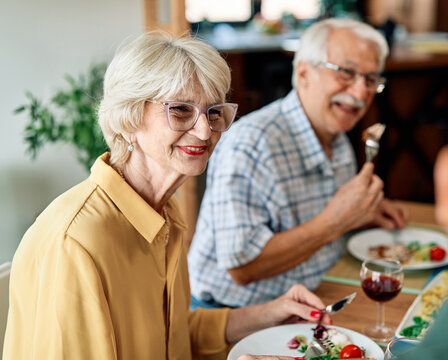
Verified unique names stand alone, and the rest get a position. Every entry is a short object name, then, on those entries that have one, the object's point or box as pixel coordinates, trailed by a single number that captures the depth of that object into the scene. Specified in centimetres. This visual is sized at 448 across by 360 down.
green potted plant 258
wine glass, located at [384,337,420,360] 116
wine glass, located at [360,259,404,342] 153
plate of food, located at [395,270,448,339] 150
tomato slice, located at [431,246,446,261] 195
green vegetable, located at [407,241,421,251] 206
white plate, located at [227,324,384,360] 137
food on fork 203
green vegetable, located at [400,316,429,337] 148
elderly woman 116
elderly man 194
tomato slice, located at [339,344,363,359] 134
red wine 153
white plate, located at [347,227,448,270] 206
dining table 159
